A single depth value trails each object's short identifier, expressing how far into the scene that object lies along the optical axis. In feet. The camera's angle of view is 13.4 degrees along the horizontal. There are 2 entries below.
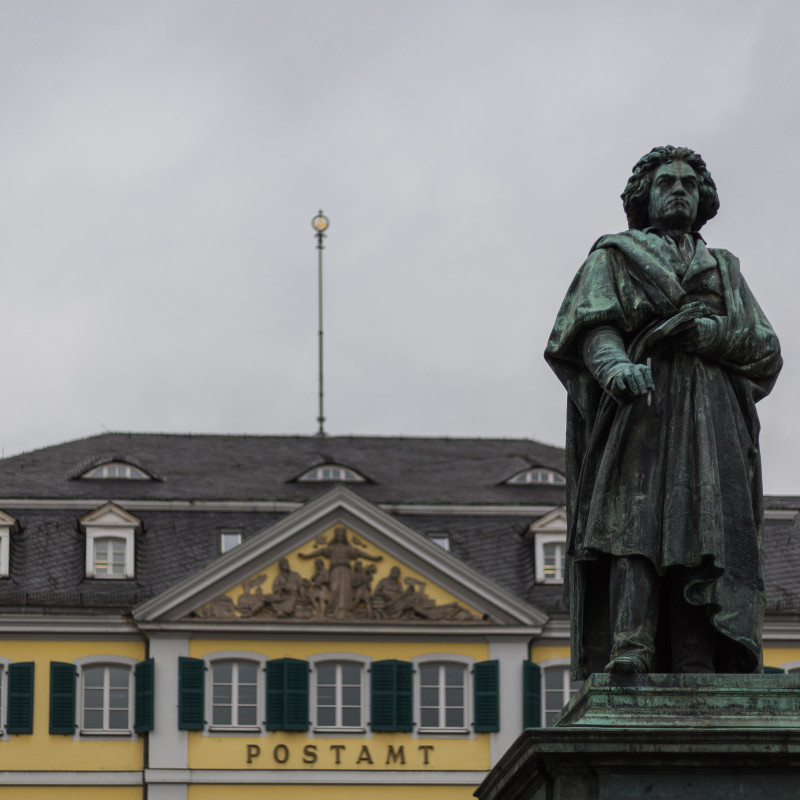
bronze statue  40.96
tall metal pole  293.61
